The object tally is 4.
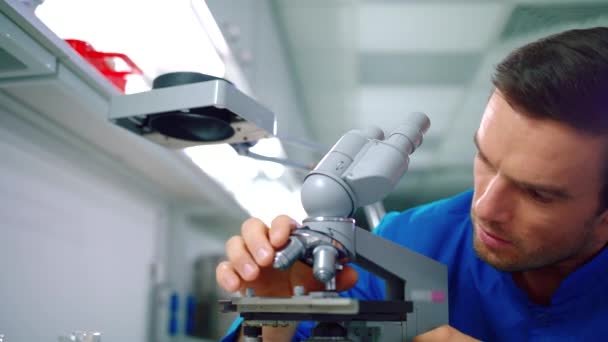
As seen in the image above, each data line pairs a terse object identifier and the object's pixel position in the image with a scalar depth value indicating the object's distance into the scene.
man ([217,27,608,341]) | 1.12
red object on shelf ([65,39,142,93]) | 1.20
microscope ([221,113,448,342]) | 0.81
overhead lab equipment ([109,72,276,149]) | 0.95
